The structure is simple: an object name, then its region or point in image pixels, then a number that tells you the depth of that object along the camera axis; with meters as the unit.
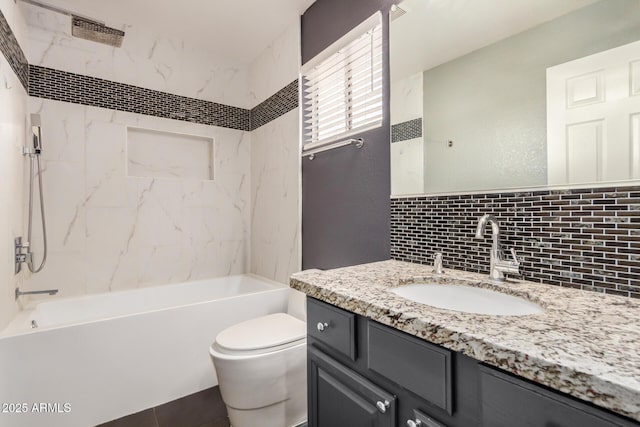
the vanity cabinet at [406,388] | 0.53
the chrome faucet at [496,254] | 1.10
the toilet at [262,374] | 1.52
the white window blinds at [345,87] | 1.79
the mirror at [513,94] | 0.93
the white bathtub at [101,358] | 1.62
